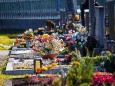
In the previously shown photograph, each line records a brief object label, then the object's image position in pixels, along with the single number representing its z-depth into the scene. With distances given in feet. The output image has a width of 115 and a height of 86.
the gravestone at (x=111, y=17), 48.16
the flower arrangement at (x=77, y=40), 50.78
